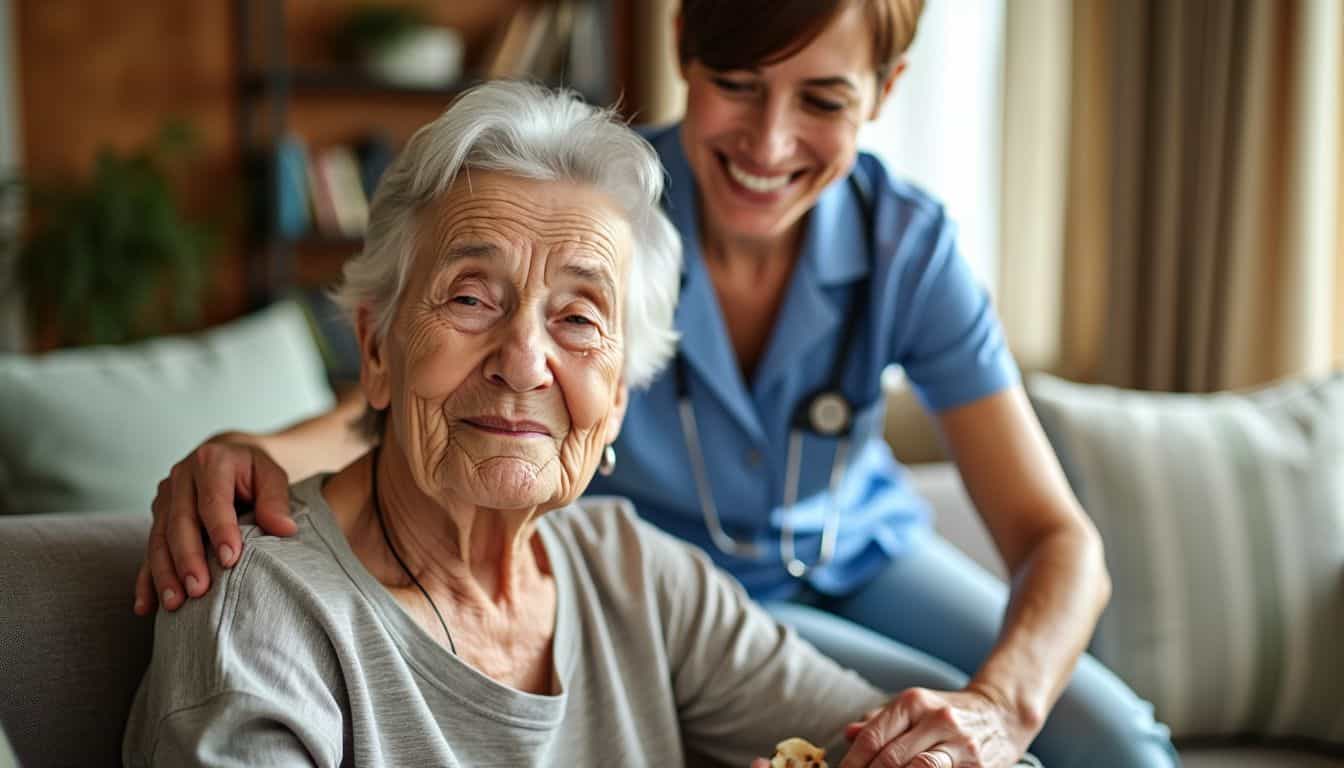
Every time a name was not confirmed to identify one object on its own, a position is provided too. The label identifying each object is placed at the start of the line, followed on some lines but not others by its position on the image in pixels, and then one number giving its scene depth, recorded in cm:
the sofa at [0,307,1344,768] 196
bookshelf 451
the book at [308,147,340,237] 462
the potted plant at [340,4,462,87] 462
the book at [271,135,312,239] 445
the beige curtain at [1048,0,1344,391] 363
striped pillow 196
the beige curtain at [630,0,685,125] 479
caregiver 153
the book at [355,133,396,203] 469
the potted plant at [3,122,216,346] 399
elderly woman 111
